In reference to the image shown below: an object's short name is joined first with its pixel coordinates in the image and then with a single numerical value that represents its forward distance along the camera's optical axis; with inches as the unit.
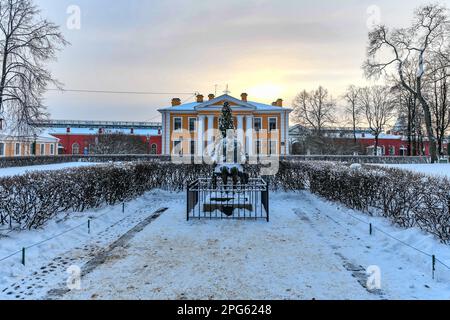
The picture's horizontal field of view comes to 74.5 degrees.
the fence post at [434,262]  179.1
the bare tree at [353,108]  1970.1
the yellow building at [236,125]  1670.8
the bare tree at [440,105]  1353.3
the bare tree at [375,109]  1840.6
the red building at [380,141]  2292.7
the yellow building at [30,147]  1533.0
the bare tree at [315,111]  1988.2
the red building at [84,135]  2410.2
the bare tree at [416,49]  986.2
